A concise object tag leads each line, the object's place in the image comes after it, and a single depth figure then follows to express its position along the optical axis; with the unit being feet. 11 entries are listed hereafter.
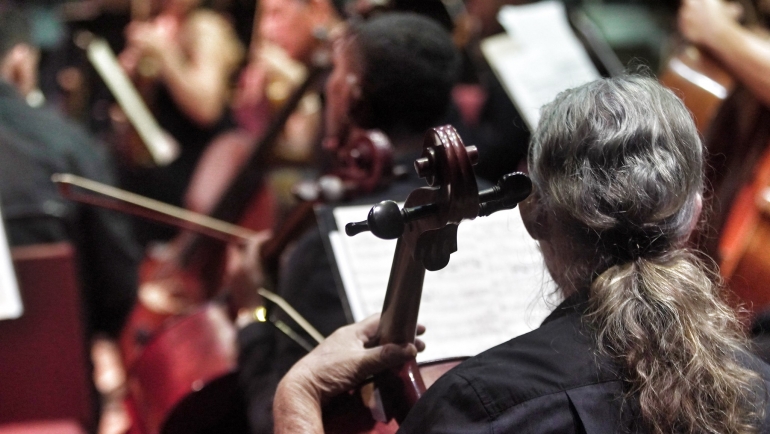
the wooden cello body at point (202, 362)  13.44
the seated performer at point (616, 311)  11.58
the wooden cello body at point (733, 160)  13.62
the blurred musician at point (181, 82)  25.37
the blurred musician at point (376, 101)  13.27
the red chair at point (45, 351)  14.08
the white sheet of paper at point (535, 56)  17.44
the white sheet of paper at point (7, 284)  13.80
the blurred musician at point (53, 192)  16.84
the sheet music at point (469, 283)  12.61
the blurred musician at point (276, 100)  20.86
